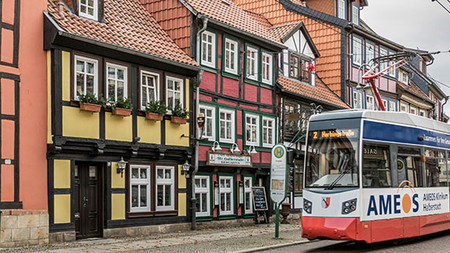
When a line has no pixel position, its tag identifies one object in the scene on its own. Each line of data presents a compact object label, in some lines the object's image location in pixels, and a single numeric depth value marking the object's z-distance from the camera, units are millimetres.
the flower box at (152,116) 19766
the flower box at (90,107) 17339
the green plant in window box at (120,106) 18375
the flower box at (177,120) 20797
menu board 25083
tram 14555
